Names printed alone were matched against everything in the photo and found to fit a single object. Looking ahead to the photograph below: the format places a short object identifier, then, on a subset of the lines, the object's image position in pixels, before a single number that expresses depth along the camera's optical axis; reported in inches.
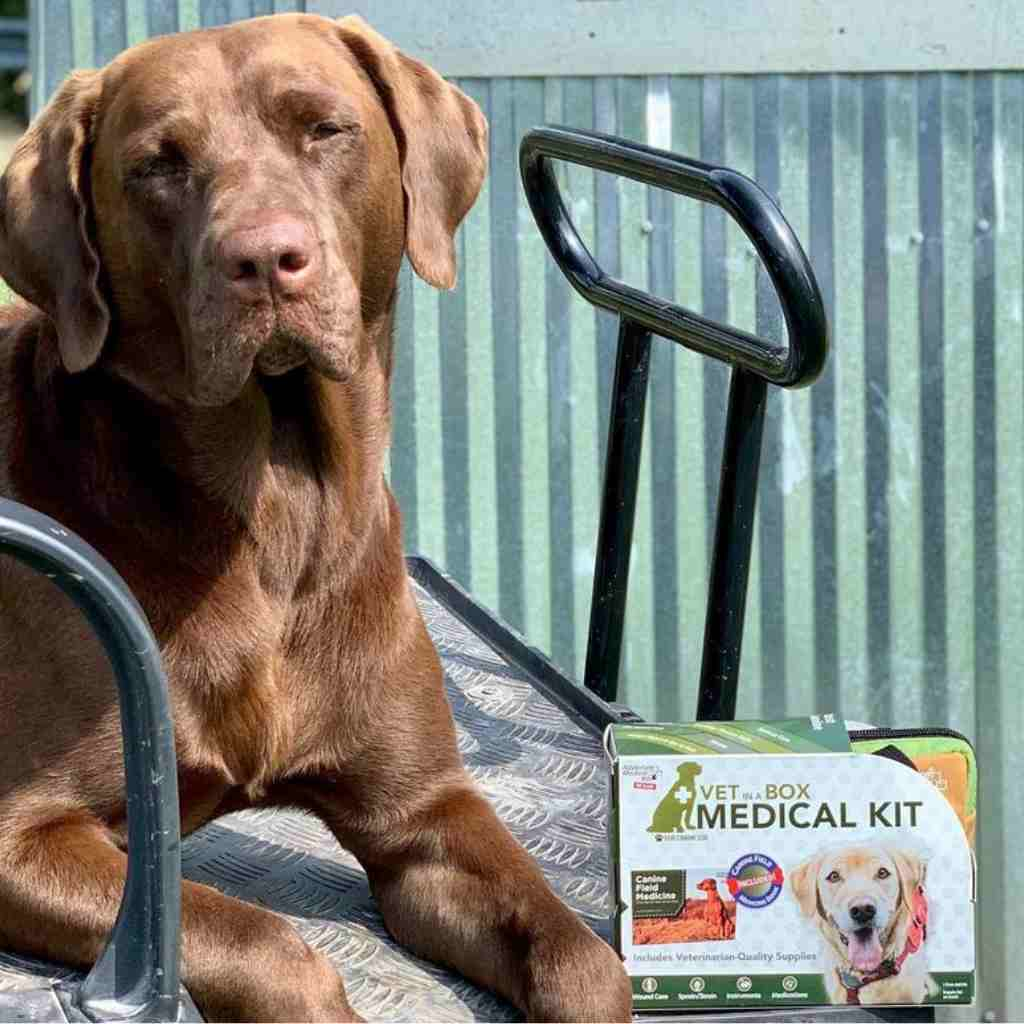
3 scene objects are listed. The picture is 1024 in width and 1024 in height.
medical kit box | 86.1
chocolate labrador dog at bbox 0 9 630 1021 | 91.6
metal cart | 68.5
